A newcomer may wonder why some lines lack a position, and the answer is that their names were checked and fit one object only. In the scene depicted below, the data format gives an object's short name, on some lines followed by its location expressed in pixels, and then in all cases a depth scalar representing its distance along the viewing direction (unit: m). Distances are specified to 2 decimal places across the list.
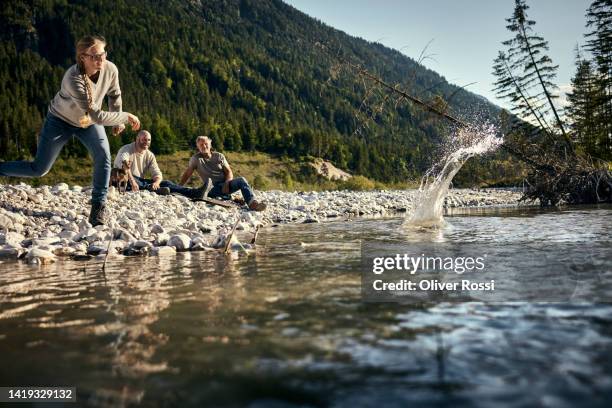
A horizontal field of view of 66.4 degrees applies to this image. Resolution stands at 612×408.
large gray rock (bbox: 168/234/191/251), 5.82
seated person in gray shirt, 9.61
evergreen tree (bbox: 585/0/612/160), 24.64
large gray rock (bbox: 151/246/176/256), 5.46
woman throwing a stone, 5.76
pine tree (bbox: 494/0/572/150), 21.20
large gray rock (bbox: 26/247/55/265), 4.91
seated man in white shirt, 9.31
